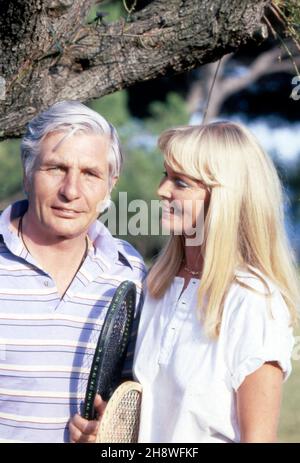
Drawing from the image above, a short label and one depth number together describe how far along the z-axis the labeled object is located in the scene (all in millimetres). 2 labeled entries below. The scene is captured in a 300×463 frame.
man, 4527
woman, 4043
